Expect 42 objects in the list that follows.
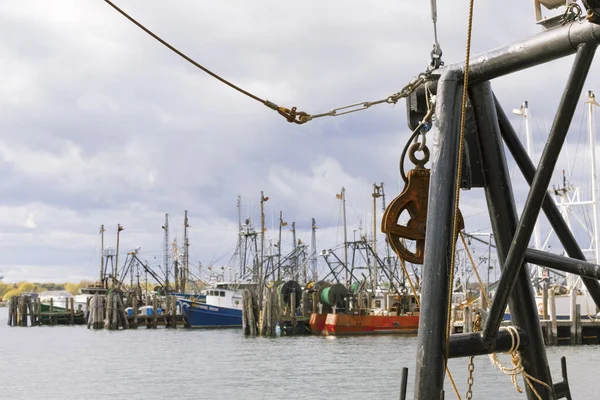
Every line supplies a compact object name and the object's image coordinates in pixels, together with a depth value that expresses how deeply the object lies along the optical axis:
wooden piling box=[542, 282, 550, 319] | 50.46
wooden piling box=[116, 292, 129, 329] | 86.62
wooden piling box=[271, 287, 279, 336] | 69.50
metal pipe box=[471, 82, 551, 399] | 7.83
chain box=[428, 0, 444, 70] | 8.11
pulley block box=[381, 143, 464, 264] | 8.09
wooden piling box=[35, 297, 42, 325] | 98.88
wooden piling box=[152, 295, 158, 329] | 90.62
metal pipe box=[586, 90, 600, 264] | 62.31
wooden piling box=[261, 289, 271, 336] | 69.12
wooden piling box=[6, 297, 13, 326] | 106.75
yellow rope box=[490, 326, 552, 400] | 7.73
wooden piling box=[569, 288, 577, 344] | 50.04
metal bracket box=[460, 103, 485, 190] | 7.89
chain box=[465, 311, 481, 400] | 8.23
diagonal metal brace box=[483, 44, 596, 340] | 6.87
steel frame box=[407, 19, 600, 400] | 7.01
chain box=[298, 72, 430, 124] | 8.26
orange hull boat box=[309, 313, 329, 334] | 72.50
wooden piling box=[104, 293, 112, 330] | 86.00
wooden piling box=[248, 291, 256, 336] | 70.38
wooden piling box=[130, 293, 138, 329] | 89.68
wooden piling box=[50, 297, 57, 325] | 101.52
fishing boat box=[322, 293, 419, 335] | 69.88
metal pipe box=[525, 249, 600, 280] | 7.50
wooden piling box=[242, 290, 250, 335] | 70.43
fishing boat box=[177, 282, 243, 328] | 89.00
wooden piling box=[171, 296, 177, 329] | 91.81
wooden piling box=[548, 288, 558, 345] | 50.00
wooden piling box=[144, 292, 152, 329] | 91.19
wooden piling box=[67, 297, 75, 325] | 101.19
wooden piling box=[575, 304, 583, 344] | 50.28
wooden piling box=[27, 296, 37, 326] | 99.44
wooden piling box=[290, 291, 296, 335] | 72.88
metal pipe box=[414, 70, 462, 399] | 7.08
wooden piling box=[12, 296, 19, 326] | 106.30
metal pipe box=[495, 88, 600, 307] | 8.07
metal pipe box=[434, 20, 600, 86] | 6.82
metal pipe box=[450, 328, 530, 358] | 7.30
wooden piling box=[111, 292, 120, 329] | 85.62
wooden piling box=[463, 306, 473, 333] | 51.78
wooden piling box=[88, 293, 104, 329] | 88.16
